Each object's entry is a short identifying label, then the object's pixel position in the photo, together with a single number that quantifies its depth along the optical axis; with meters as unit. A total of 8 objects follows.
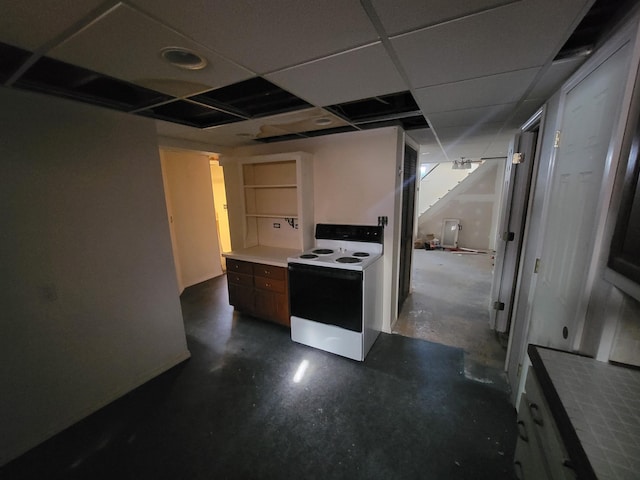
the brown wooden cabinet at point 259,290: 2.74
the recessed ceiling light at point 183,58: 1.08
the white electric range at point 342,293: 2.21
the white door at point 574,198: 1.01
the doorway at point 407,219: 2.91
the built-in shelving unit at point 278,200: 2.78
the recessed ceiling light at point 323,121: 2.15
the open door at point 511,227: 2.31
